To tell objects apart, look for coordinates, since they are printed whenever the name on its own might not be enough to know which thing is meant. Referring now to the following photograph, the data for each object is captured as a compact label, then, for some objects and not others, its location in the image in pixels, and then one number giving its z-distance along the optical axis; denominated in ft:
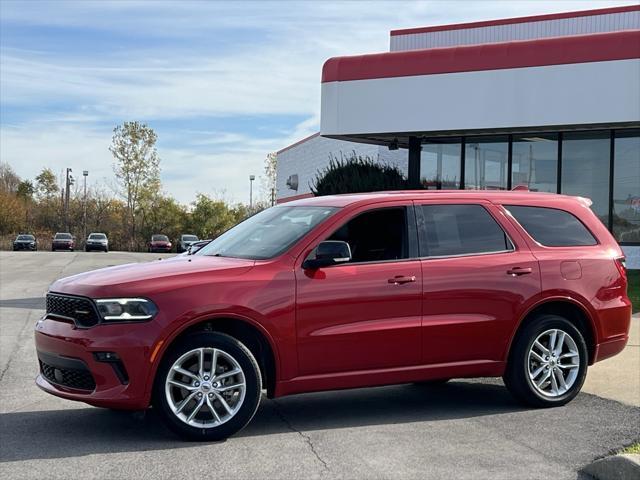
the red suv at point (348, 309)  18.92
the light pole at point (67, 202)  258.57
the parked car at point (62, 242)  213.05
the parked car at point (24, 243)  214.48
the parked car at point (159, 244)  209.90
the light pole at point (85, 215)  259.47
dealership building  65.92
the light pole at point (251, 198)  254.74
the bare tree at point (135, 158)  250.78
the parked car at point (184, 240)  191.20
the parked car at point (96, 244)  203.92
